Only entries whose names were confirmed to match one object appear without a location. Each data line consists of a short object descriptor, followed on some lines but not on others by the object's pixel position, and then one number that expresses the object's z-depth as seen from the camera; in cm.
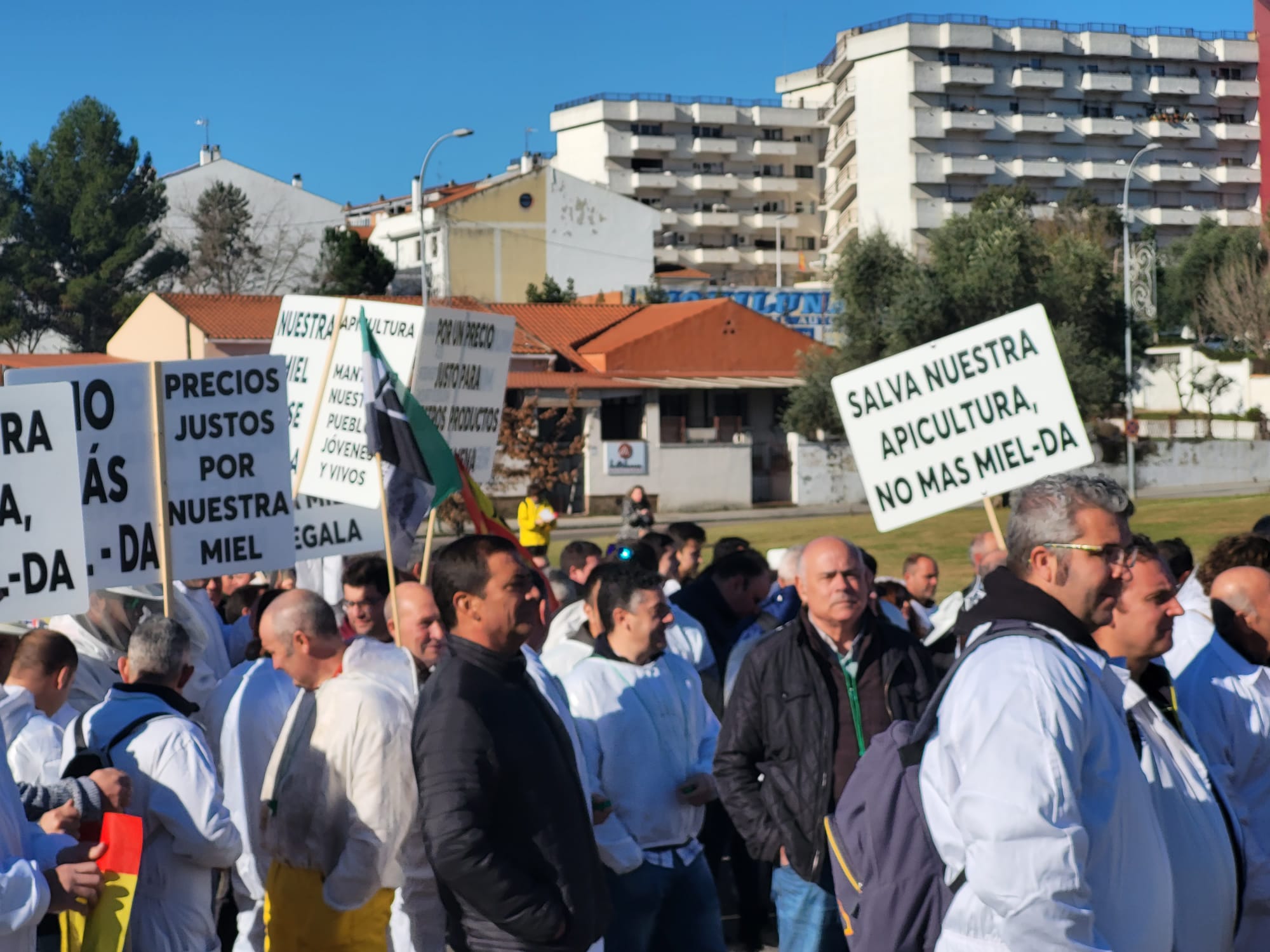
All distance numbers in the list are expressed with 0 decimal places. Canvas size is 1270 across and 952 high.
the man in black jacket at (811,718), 565
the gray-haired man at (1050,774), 309
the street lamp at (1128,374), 4278
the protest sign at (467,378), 949
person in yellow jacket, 1616
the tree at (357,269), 5866
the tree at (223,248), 7500
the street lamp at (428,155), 3842
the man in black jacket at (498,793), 430
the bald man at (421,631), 586
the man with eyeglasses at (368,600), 754
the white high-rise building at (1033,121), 9081
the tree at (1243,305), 6088
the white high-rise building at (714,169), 9644
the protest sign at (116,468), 679
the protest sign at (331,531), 955
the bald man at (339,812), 501
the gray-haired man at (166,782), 486
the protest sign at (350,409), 905
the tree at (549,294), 6575
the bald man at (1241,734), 440
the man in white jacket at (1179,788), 379
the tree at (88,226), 6988
